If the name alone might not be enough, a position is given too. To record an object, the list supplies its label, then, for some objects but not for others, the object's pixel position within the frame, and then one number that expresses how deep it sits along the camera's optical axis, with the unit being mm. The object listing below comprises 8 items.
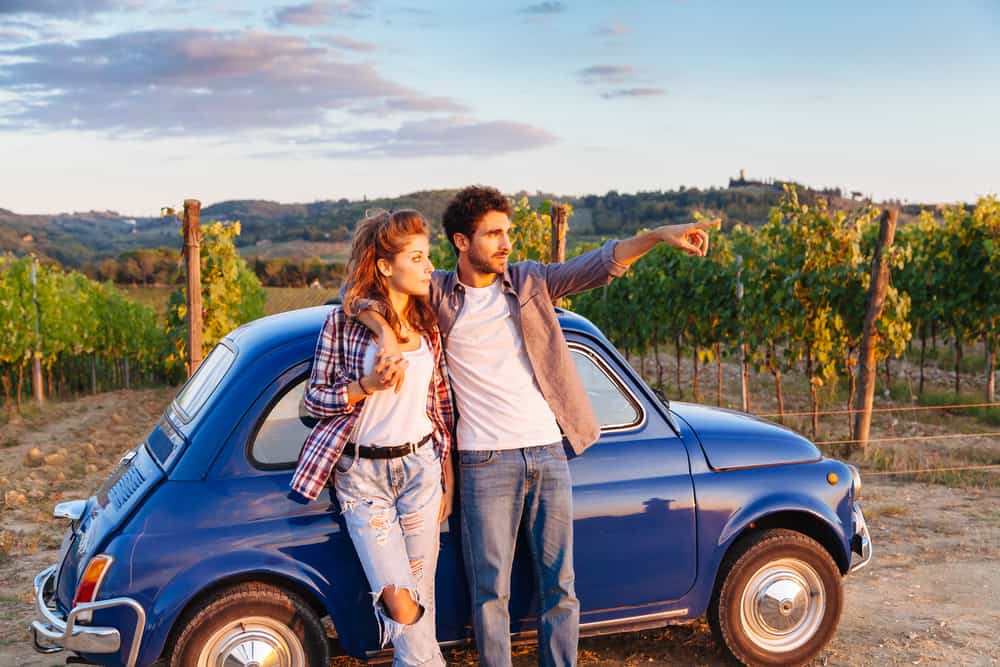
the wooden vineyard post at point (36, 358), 21812
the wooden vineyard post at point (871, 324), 11625
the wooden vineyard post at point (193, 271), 9750
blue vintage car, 3984
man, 4098
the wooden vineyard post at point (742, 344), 14183
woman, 3814
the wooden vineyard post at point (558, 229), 12000
